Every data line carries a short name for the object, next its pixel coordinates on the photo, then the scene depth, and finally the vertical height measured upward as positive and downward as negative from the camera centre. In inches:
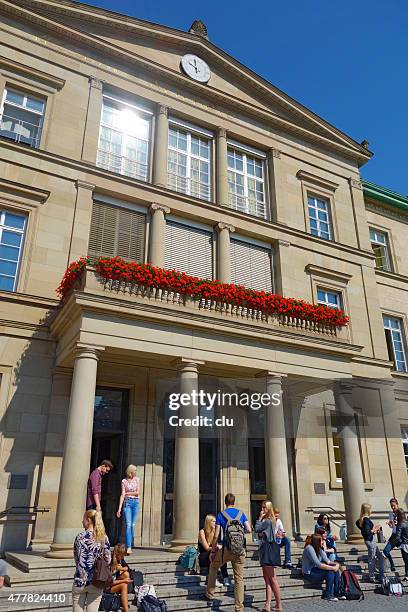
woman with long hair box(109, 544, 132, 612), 294.4 -46.0
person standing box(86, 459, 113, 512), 391.5 +7.9
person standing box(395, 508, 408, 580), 423.5 -33.2
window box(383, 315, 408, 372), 841.5 +263.7
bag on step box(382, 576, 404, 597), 385.4 -68.5
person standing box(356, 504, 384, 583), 415.8 -42.7
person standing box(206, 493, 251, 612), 305.4 -30.7
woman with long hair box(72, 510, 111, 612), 218.8 -30.0
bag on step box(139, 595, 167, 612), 292.2 -62.4
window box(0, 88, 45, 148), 586.2 +453.0
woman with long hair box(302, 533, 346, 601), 370.3 -53.3
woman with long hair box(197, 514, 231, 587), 364.8 -34.6
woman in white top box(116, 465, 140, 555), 398.3 -1.6
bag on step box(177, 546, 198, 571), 371.9 -45.0
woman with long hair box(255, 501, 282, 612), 317.7 -42.0
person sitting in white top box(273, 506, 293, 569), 420.5 -39.5
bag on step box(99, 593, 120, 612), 291.9 -60.6
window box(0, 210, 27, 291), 521.0 +267.2
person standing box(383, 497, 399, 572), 423.8 -32.4
